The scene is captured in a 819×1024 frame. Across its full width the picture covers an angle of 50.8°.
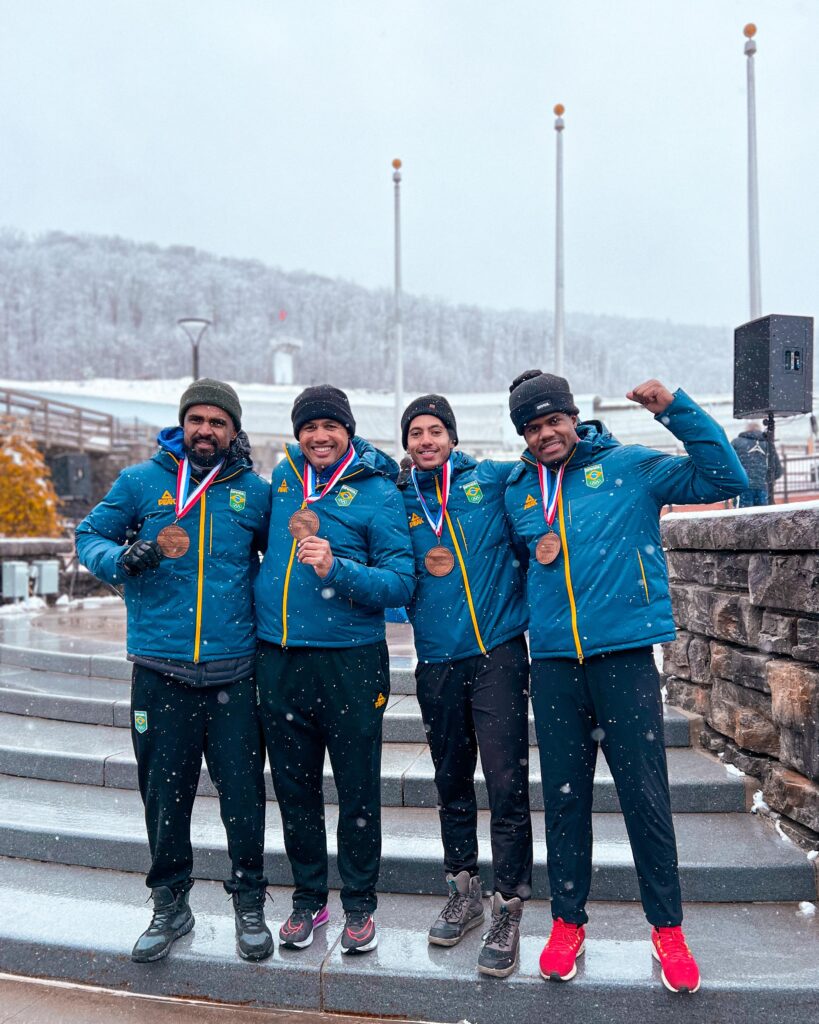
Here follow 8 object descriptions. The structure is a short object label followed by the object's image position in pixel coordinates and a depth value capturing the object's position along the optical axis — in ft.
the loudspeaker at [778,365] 16.80
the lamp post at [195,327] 44.65
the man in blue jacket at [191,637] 8.90
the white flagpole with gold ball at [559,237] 49.11
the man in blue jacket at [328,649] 8.70
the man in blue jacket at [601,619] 8.27
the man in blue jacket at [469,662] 8.80
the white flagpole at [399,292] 59.00
